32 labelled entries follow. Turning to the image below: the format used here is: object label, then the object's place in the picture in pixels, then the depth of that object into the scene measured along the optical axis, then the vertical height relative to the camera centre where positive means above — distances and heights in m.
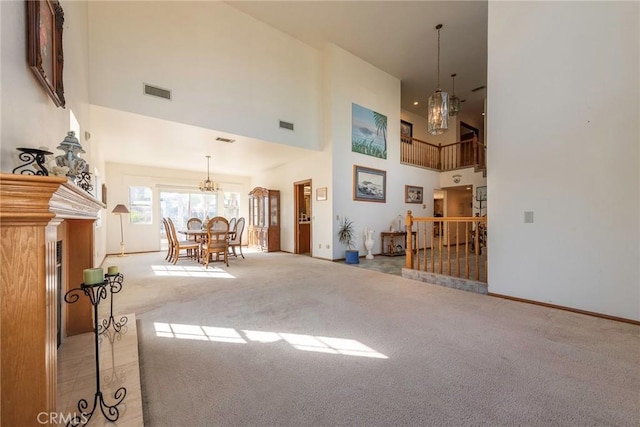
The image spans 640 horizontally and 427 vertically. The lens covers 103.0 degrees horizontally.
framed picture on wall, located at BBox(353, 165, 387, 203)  6.46 +0.79
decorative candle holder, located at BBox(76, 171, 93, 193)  2.36 +0.31
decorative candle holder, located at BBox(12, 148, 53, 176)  1.31 +0.31
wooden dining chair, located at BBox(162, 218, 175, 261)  5.95 -0.61
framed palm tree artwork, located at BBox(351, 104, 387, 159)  6.48 +2.19
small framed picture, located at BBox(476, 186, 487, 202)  7.30 +0.55
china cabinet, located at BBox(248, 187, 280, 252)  7.81 -0.12
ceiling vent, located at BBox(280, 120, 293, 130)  5.64 +2.01
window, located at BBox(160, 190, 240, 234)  8.42 +0.38
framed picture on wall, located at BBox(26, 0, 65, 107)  1.48 +1.14
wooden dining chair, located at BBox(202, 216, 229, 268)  5.29 -0.55
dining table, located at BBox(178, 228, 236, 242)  5.84 -0.41
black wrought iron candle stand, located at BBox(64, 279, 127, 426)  1.26 -0.99
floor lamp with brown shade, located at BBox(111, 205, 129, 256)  6.61 +0.17
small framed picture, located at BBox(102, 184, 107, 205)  5.83 +0.54
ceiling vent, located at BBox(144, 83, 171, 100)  4.12 +2.06
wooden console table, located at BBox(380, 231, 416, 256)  6.91 -0.80
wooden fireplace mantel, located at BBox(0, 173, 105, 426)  0.85 -0.29
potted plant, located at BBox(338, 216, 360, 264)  6.16 -0.50
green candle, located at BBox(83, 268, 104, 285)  1.34 -0.32
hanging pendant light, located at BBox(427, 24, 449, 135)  4.39 +1.79
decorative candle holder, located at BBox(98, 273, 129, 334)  2.27 -1.00
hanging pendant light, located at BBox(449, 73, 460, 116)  5.94 +2.53
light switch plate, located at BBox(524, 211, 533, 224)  3.15 -0.05
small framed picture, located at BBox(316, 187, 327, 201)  6.20 +0.52
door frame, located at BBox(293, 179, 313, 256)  7.33 -0.06
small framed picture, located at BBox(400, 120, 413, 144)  9.38 +3.20
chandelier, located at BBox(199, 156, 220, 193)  7.39 +0.96
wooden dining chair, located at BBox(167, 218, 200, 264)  5.70 -0.67
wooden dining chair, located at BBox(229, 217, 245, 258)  6.37 -0.50
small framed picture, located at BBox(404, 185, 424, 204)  7.71 +0.62
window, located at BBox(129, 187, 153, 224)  7.54 +0.34
